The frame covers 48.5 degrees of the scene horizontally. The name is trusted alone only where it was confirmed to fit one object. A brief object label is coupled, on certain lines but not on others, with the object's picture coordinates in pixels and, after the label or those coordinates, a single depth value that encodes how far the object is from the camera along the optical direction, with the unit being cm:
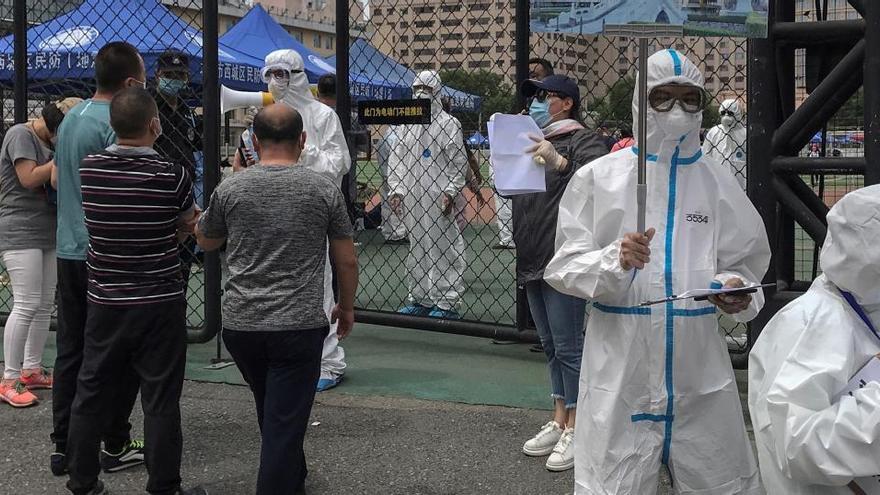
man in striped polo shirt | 379
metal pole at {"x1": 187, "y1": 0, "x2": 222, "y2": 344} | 605
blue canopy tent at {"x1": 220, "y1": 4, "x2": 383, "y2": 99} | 1426
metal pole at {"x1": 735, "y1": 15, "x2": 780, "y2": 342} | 446
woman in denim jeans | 439
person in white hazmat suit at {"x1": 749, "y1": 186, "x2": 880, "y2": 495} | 206
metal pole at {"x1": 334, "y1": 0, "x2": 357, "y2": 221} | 640
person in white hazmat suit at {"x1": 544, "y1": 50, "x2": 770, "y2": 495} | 295
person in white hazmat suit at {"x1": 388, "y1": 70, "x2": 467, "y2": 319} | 768
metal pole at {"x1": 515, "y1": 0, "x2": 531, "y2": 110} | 576
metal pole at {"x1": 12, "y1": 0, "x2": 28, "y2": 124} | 682
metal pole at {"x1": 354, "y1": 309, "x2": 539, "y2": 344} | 606
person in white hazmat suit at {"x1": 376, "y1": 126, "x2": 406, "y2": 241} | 849
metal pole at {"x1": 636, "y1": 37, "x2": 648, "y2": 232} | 280
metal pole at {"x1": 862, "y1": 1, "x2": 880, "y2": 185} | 393
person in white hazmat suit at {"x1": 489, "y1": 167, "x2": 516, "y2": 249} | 1112
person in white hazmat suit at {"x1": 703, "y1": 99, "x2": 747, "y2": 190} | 734
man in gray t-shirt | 359
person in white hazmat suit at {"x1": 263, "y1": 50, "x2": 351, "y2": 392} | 559
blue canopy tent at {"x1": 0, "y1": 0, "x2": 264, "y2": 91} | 1020
